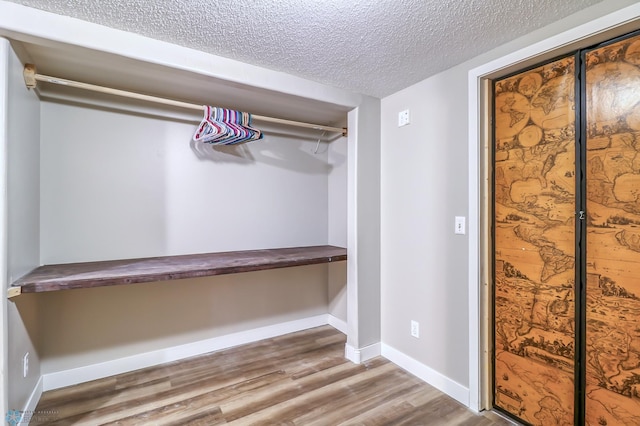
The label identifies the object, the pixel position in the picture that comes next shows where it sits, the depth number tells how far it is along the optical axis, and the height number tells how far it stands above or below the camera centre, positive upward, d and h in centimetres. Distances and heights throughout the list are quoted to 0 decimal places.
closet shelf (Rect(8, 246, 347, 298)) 158 -34
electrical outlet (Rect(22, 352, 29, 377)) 167 -85
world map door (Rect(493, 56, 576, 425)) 154 -17
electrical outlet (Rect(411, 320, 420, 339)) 223 -86
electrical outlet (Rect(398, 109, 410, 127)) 229 +74
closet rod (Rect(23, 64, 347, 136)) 166 +74
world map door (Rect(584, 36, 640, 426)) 133 -9
